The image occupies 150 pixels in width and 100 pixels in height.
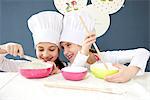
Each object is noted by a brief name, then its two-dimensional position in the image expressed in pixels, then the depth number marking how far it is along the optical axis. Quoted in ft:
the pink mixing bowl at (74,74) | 2.74
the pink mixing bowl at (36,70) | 2.83
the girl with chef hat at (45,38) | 3.66
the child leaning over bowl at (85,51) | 3.13
